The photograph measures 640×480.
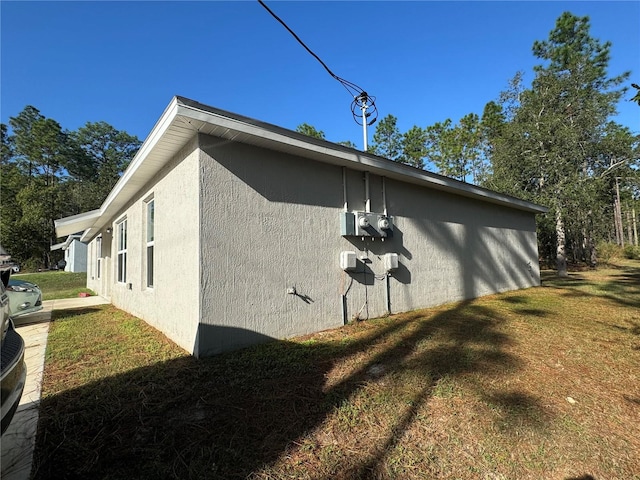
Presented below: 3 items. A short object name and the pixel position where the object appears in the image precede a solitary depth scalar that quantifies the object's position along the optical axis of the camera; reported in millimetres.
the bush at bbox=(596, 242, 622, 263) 20658
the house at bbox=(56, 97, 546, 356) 3574
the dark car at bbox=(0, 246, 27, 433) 1437
